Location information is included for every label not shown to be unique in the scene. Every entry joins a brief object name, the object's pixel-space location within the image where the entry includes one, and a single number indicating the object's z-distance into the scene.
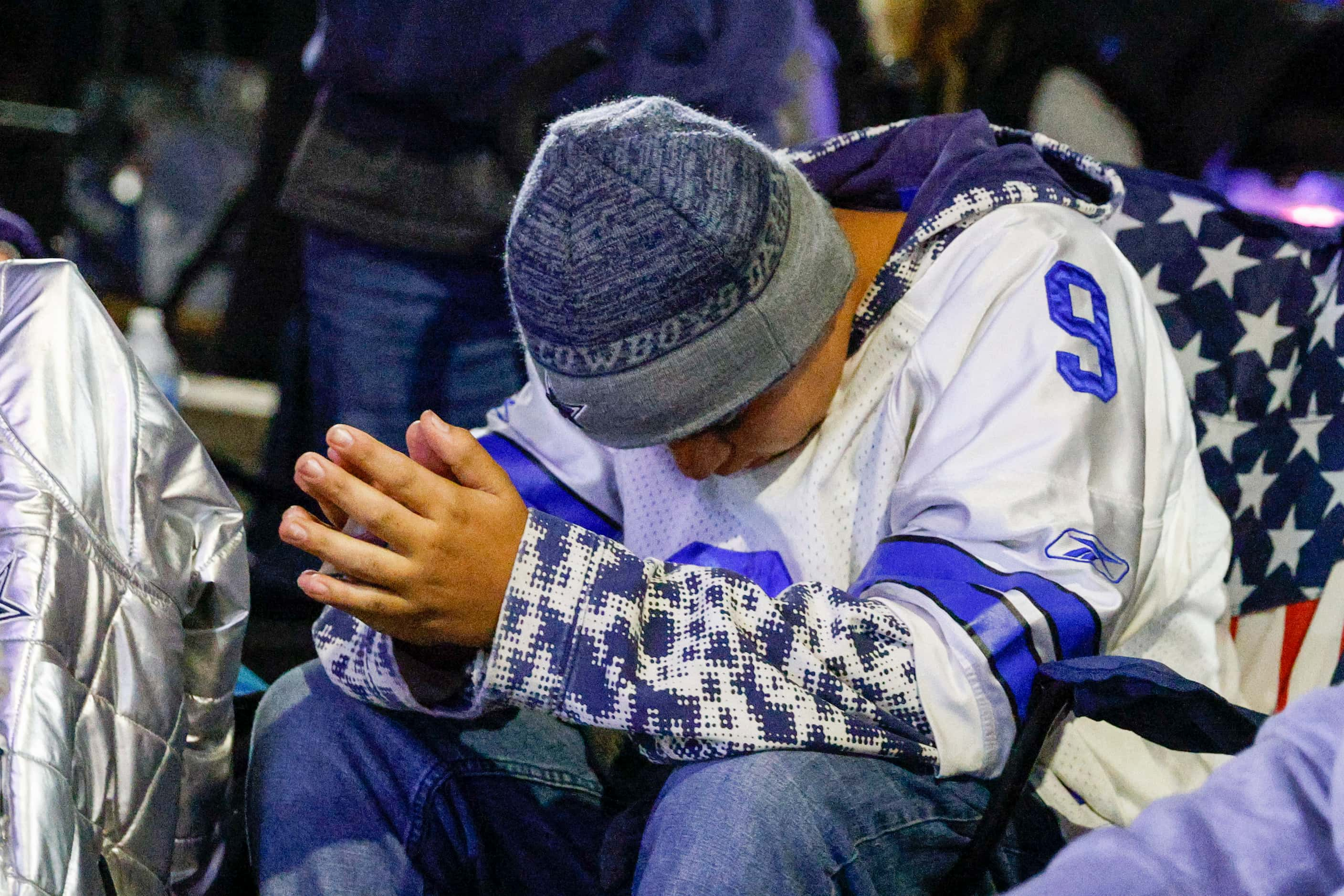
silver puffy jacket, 4.59
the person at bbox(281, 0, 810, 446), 5.33
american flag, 4.97
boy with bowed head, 4.66
